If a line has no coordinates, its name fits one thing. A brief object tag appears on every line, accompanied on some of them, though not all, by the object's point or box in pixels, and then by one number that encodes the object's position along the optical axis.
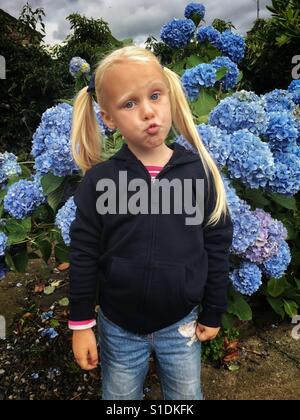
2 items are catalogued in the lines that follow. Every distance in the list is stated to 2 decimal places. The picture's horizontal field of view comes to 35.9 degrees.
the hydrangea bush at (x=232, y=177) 1.58
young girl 1.20
